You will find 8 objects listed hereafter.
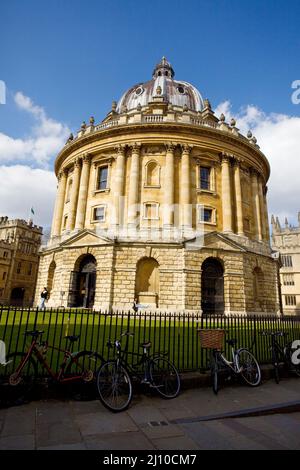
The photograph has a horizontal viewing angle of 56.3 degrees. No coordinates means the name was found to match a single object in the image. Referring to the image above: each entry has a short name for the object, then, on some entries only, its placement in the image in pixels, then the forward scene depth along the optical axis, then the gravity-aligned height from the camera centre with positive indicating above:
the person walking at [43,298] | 22.73 +0.76
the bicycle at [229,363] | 6.47 -1.12
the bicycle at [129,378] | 5.09 -1.30
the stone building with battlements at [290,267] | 57.38 +10.05
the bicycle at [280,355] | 7.66 -1.10
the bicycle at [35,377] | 5.00 -1.26
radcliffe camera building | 22.39 +8.11
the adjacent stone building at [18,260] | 54.56 +9.24
